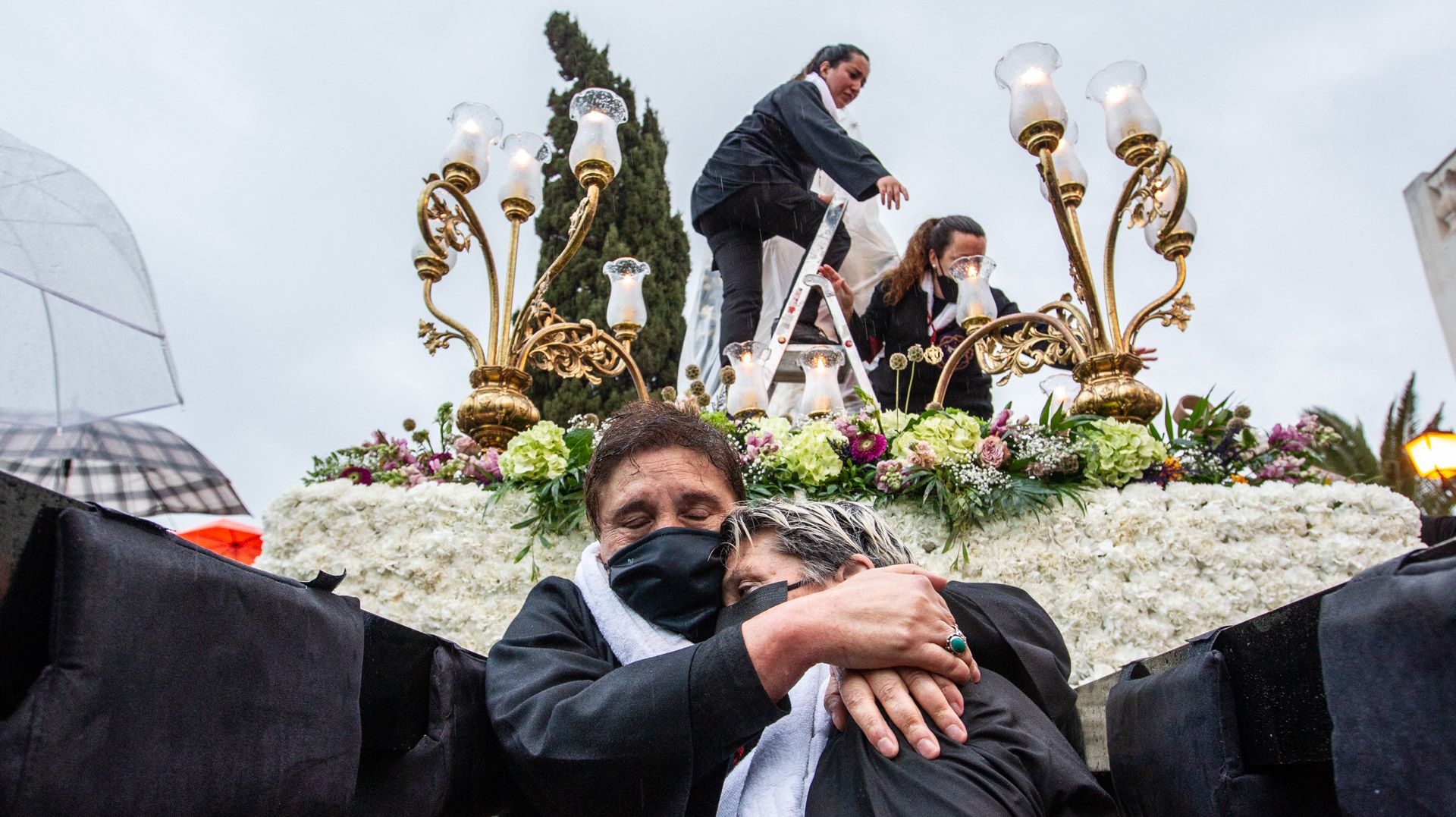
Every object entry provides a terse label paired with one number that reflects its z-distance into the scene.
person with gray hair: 1.38
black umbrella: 3.37
